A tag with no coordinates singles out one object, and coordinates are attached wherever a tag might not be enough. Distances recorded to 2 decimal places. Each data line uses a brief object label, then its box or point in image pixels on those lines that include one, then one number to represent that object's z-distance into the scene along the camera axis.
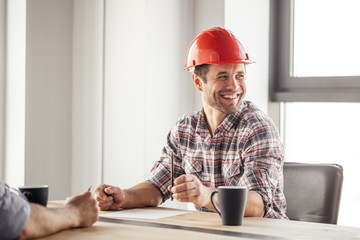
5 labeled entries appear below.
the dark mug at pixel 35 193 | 2.22
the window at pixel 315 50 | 3.50
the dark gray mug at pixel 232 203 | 2.06
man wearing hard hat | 2.41
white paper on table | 2.26
